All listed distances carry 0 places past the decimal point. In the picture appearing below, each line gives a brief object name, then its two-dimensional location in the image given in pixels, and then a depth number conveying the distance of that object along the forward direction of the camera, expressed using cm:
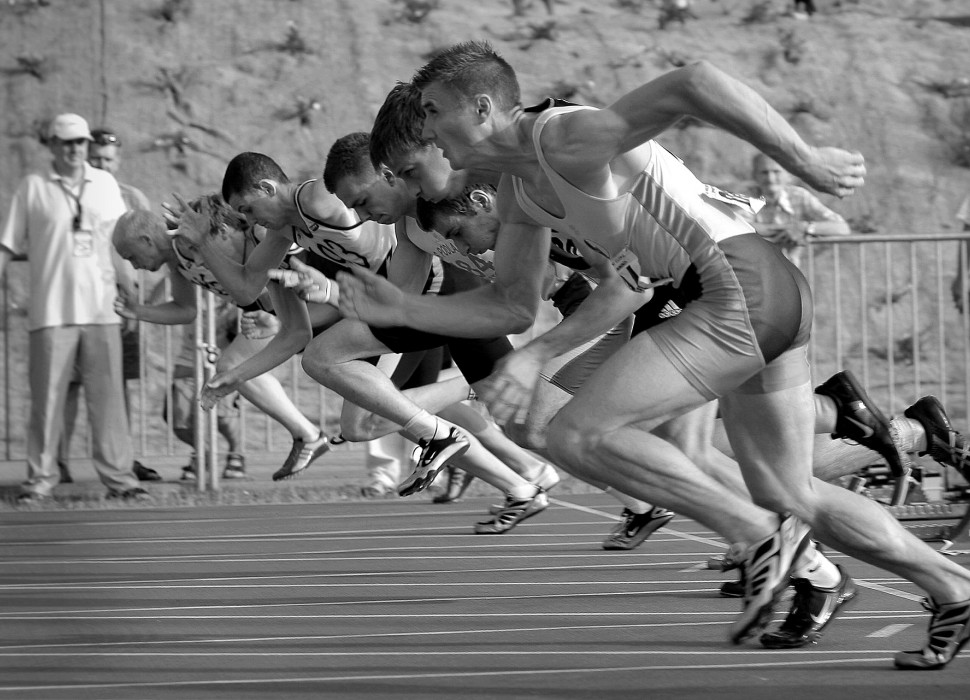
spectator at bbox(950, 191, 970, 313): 1931
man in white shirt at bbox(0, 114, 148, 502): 1867
